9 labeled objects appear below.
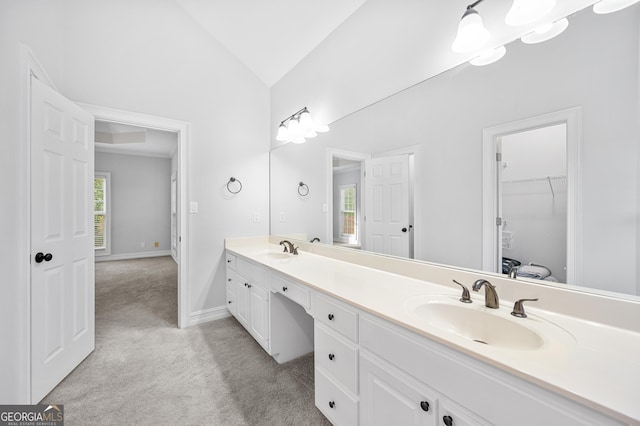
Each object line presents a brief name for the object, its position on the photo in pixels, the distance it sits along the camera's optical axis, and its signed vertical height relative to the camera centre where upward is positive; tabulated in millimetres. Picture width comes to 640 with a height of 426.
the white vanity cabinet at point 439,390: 630 -519
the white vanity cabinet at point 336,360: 1177 -712
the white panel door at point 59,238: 1594 -181
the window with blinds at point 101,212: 5719 -4
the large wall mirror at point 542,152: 890 +260
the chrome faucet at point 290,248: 2379 -329
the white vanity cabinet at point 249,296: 1991 -720
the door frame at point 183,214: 2600 -21
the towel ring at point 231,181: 2893 +340
